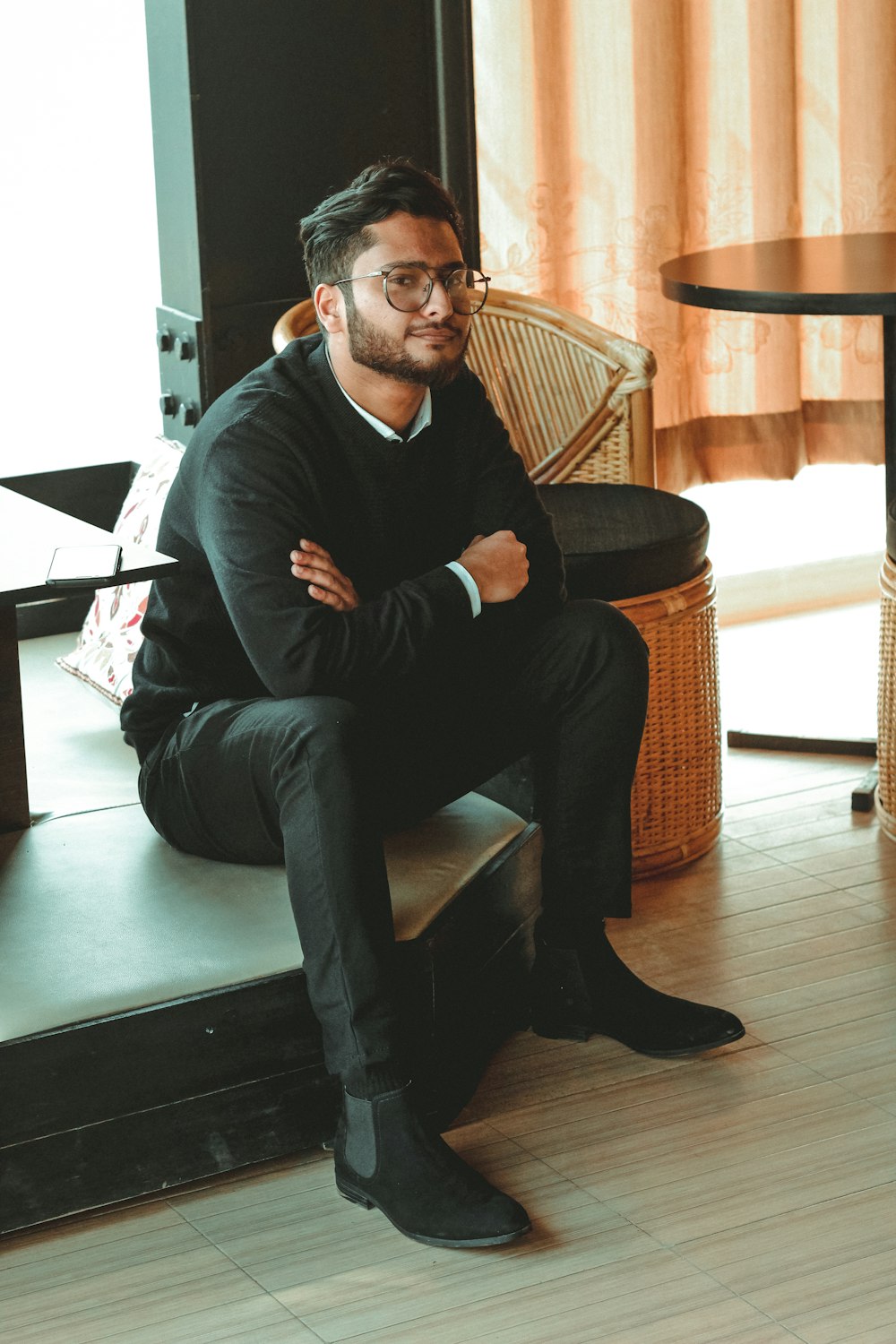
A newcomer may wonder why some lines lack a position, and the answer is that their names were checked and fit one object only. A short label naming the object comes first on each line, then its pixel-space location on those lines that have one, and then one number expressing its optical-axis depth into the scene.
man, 3.30
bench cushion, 3.32
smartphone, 3.25
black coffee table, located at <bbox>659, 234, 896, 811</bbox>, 4.54
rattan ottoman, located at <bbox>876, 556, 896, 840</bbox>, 4.81
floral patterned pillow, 4.78
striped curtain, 6.01
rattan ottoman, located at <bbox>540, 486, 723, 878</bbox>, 4.51
